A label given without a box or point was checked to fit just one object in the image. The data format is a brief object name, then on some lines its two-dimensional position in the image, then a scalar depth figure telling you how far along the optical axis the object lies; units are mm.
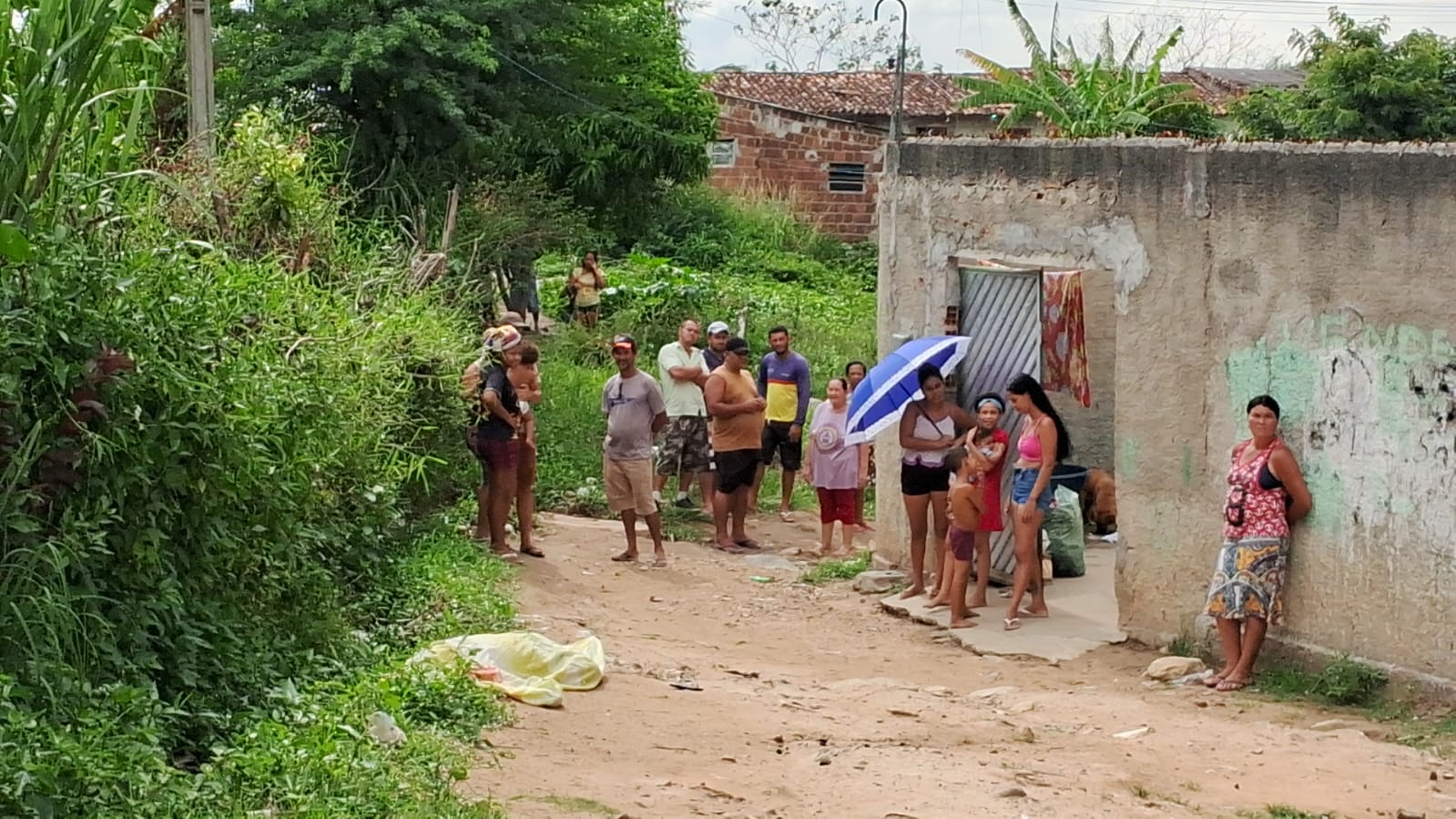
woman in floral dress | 8414
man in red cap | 11359
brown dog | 12547
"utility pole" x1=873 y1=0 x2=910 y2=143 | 11484
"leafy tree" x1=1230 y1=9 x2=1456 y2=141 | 17719
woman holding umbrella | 10383
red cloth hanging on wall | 11055
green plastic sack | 11141
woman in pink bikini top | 9617
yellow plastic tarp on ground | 7336
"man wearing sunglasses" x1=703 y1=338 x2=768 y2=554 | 12258
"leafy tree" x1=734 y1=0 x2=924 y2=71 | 47594
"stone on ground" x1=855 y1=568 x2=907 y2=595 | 11328
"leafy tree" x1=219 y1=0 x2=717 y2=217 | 16922
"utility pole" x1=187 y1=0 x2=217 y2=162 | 10773
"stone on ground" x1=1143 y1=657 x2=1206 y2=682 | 8867
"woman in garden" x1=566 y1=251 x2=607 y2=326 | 19781
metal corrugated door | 10805
